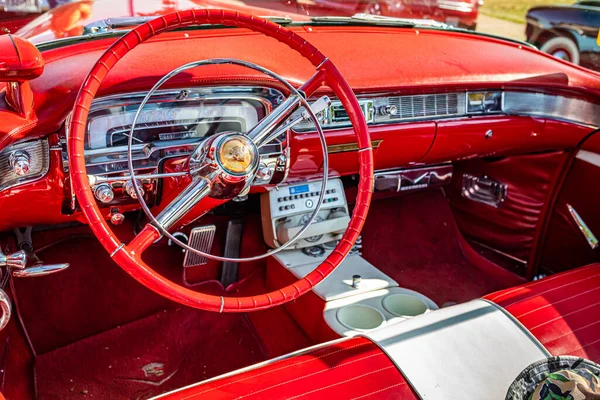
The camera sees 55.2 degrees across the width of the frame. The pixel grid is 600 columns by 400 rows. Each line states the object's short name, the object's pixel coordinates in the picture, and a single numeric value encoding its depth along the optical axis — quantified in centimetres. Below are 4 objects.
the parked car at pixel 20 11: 200
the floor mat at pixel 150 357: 204
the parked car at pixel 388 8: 231
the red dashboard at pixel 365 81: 148
